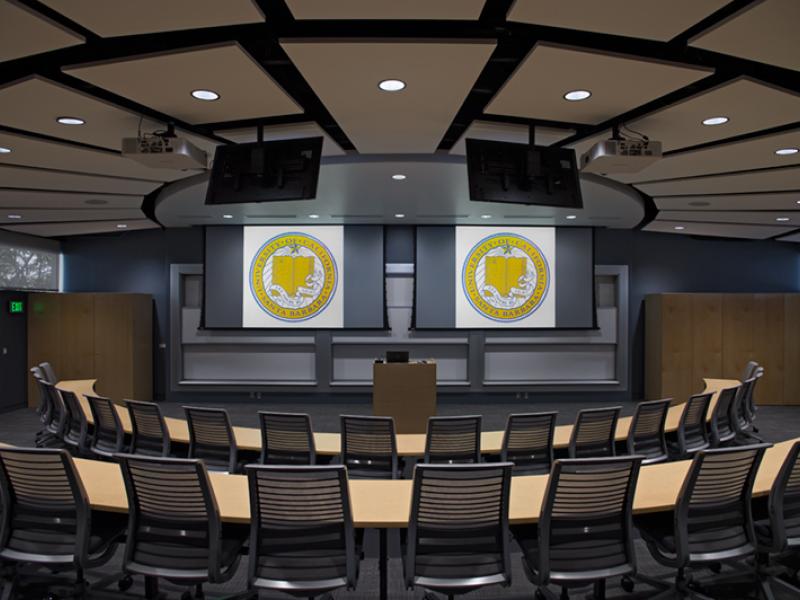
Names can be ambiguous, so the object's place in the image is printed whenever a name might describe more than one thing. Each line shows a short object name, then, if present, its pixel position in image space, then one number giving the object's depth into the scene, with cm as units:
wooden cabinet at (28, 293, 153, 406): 996
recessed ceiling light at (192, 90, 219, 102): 366
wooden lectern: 755
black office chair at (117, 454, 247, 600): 253
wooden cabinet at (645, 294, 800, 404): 1018
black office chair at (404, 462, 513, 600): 248
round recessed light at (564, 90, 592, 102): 366
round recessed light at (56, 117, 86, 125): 408
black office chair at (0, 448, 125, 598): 269
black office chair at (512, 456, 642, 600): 254
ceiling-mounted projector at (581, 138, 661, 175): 416
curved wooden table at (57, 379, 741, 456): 442
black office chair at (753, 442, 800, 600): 289
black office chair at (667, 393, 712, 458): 505
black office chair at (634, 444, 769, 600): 274
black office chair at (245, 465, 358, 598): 247
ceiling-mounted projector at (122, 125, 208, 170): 409
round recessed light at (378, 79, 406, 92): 347
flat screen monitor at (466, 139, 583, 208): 425
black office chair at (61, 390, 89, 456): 534
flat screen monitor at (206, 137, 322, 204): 416
